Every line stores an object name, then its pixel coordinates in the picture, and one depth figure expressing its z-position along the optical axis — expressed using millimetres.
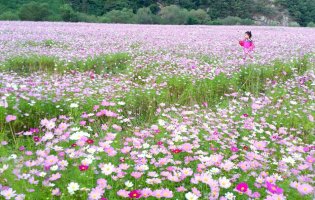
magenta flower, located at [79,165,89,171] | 2387
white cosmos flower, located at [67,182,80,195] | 2169
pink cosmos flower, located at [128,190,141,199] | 2174
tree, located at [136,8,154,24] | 37756
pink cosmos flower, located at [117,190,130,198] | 2182
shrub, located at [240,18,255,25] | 47022
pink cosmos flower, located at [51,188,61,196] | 2238
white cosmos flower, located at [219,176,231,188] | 2346
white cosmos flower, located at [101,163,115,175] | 2389
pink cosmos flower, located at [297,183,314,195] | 2285
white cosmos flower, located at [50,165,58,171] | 2410
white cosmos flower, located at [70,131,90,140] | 2791
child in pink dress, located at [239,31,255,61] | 9375
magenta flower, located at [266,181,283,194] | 2237
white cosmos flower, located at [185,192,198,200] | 2215
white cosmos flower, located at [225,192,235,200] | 2288
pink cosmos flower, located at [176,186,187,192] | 2389
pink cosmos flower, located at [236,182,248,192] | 2246
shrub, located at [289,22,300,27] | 52581
